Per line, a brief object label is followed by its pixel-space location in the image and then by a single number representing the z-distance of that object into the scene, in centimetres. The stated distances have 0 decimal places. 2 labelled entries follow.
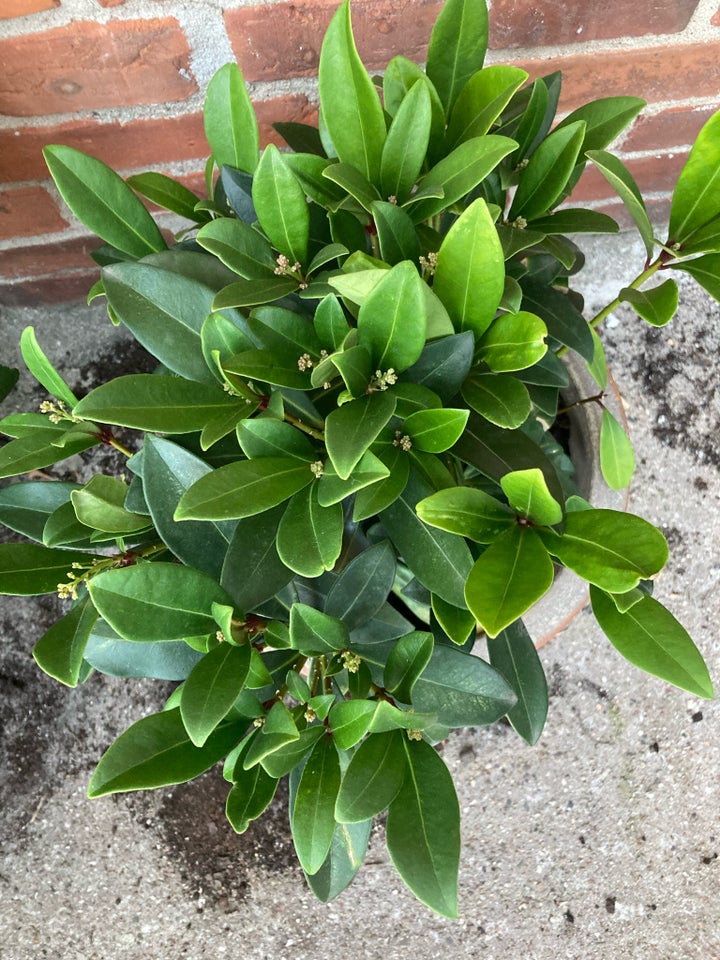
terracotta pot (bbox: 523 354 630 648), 97
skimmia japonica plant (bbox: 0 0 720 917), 54
